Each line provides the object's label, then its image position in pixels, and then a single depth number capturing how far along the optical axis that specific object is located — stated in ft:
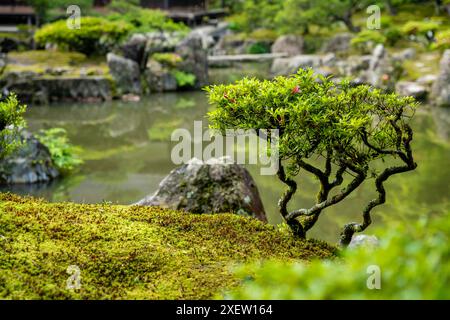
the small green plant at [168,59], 82.64
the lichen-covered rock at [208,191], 23.27
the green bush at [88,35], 86.38
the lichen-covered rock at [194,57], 84.07
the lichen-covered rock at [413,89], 69.92
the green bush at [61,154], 38.01
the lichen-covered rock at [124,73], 76.79
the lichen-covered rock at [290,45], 107.86
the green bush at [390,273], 6.24
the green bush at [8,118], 18.88
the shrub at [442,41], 75.87
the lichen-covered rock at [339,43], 100.73
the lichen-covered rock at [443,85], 67.67
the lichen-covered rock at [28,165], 35.65
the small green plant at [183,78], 82.16
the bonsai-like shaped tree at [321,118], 15.38
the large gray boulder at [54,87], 70.64
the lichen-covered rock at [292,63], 89.21
